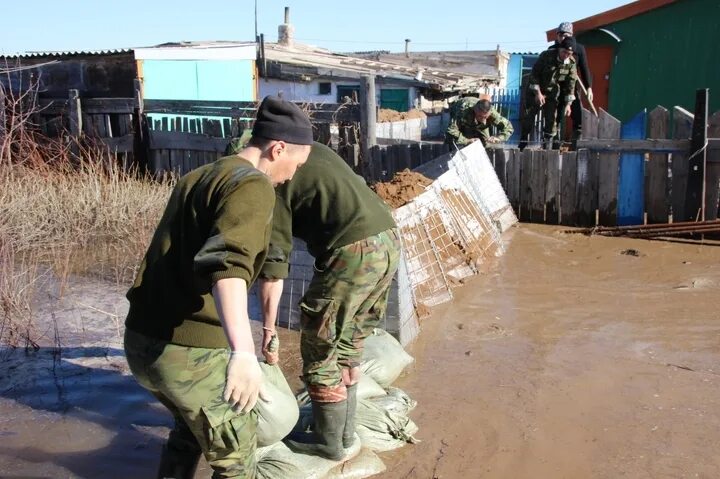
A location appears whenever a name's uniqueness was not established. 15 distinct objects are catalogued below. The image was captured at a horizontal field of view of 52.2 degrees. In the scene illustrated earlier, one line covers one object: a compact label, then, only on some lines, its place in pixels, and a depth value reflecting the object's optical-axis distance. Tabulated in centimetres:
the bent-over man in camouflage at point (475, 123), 827
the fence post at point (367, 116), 796
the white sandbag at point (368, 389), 383
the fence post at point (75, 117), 981
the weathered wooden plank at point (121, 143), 971
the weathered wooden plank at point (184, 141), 893
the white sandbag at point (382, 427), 355
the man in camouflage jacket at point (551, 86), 888
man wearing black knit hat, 207
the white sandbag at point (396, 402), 376
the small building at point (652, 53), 1183
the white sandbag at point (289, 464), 324
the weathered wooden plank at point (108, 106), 965
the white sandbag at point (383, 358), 410
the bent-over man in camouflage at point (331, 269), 310
